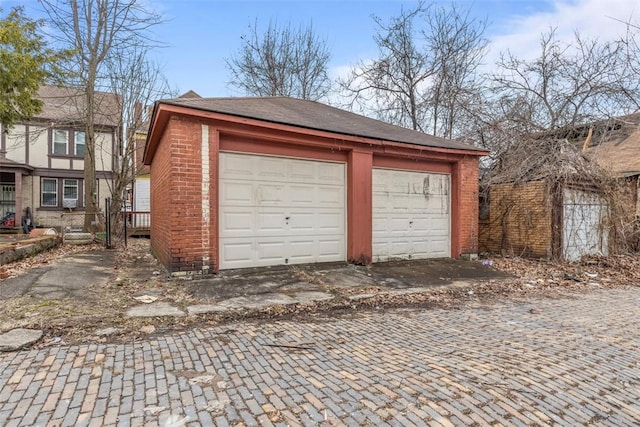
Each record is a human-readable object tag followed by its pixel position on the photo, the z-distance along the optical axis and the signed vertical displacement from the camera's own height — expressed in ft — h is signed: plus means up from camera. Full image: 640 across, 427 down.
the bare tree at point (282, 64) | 63.62 +26.17
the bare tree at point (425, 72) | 52.95 +21.64
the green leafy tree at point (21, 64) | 29.84 +12.65
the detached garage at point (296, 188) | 20.34 +1.79
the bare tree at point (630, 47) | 30.36 +14.64
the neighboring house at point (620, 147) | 40.40 +8.47
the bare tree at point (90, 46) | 40.70 +18.87
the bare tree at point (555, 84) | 43.45 +15.96
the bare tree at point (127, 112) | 44.42 +12.86
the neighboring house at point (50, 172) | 58.75 +7.14
